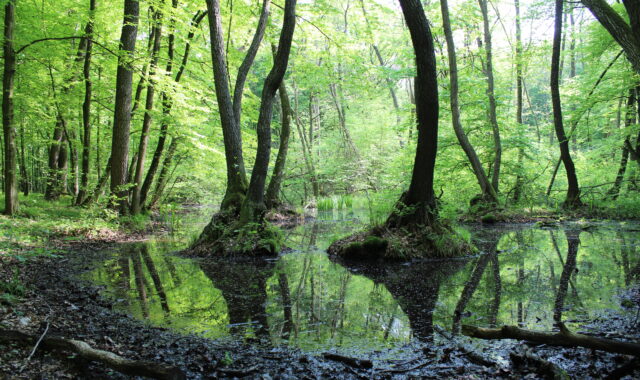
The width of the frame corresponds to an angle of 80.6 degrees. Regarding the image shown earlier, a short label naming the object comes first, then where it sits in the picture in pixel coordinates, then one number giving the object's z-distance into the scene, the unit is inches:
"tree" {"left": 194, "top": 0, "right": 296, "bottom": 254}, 286.8
